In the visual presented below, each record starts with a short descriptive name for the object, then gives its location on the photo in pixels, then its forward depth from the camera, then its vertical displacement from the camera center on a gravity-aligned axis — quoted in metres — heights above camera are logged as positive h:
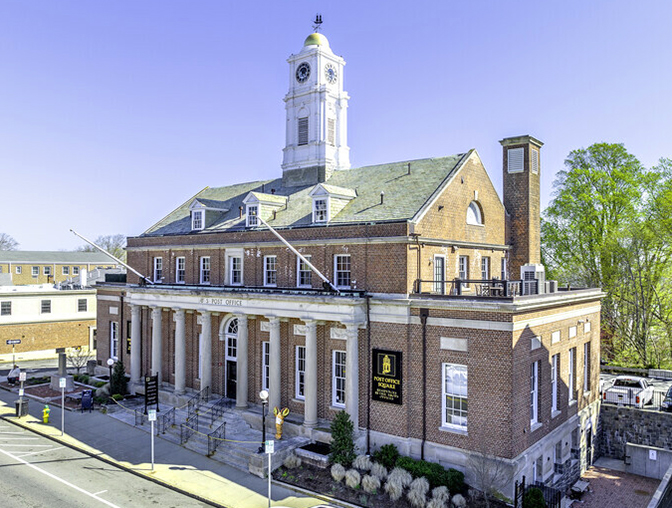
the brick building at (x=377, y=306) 21.42 -2.35
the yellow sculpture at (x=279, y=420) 24.78 -7.78
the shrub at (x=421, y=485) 19.48 -8.65
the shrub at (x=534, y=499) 18.98 -8.92
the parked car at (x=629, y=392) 30.00 -8.00
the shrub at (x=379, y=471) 21.06 -8.77
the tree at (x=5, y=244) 125.06 +3.33
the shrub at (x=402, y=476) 20.16 -8.62
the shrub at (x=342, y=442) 22.16 -8.02
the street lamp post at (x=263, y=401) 21.76 -6.16
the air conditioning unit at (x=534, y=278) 22.83 -0.96
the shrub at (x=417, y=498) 18.98 -8.88
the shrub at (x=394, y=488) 19.67 -8.84
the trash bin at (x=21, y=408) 30.27 -8.77
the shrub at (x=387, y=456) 22.02 -8.53
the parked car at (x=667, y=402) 29.02 -8.28
